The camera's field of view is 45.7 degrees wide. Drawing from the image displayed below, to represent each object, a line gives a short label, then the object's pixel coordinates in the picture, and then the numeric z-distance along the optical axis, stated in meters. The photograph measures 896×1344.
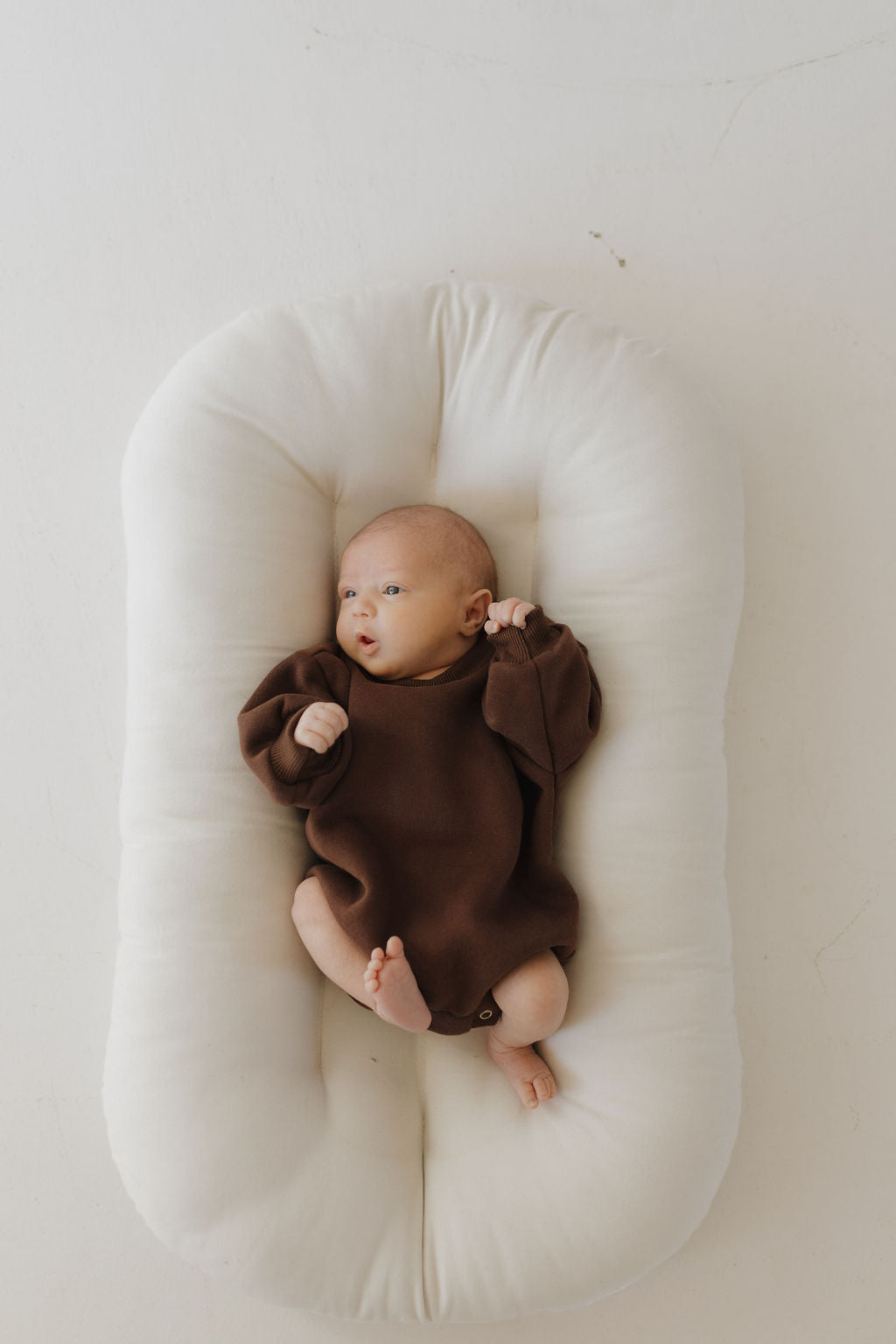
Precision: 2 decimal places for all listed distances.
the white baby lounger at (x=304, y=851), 1.28
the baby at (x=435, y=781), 1.28
